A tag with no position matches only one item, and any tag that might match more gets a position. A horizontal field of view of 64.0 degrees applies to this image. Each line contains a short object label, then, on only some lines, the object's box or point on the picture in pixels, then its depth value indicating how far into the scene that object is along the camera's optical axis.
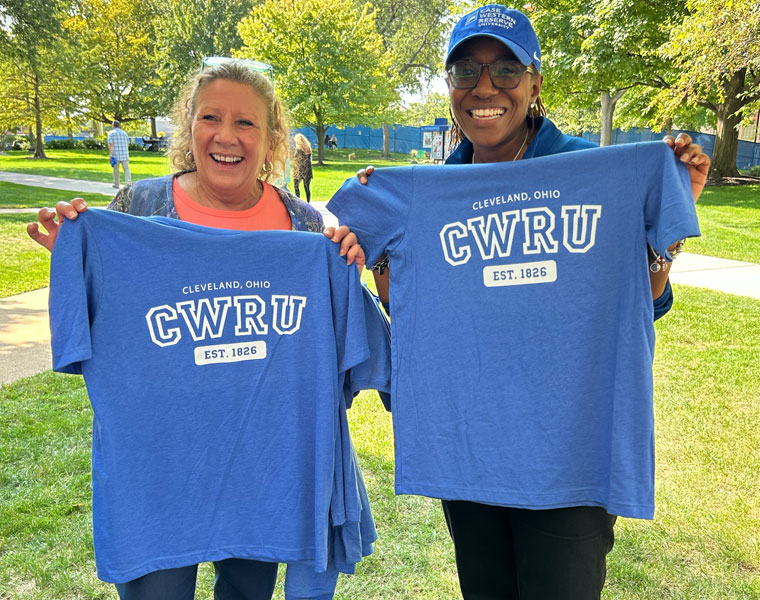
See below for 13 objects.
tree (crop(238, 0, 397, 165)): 33.00
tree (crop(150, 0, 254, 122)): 41.38
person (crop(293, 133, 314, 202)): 12.96
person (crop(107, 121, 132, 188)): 17.61
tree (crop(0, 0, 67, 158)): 15.59
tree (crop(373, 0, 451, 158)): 48.38
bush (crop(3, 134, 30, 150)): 48.56
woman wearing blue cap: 1.80
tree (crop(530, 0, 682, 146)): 17.16
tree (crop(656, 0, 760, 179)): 10.16
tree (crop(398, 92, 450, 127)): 68.19
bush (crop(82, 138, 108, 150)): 42.94
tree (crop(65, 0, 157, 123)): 41.22
